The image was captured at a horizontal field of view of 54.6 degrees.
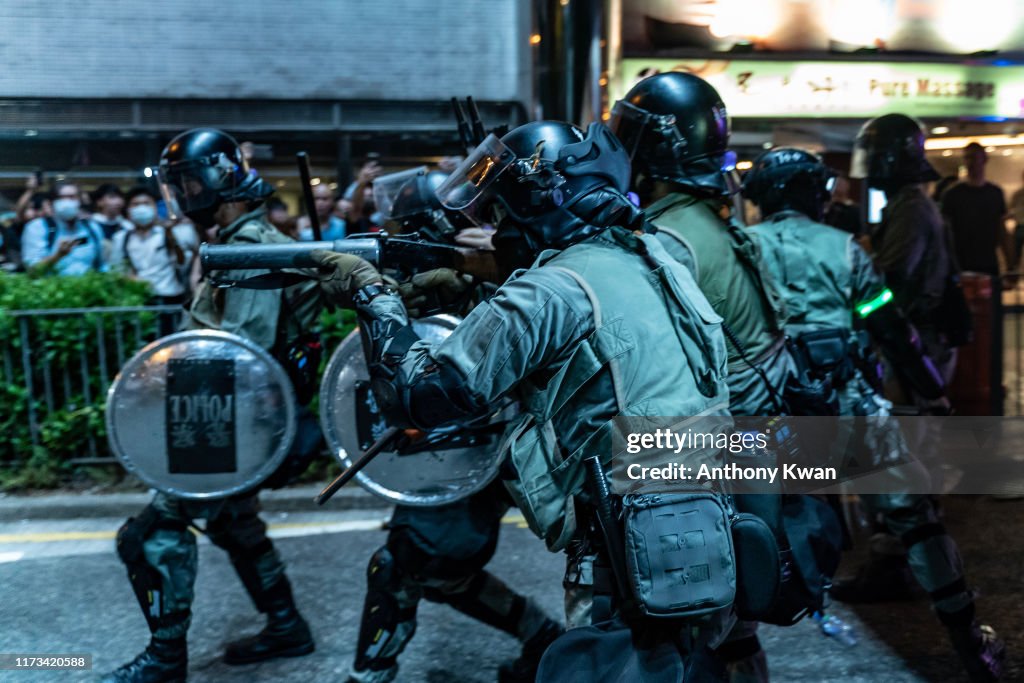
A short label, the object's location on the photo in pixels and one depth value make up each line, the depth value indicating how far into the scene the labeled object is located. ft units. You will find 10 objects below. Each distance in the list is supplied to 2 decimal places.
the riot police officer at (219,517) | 10.61
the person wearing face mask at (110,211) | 25.31
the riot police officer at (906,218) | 15.19
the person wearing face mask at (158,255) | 23.90
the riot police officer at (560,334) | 6.43
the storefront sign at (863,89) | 22.03
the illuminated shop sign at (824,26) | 20.34
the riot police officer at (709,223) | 9.39
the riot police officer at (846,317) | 10.93
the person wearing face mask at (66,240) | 23.21
